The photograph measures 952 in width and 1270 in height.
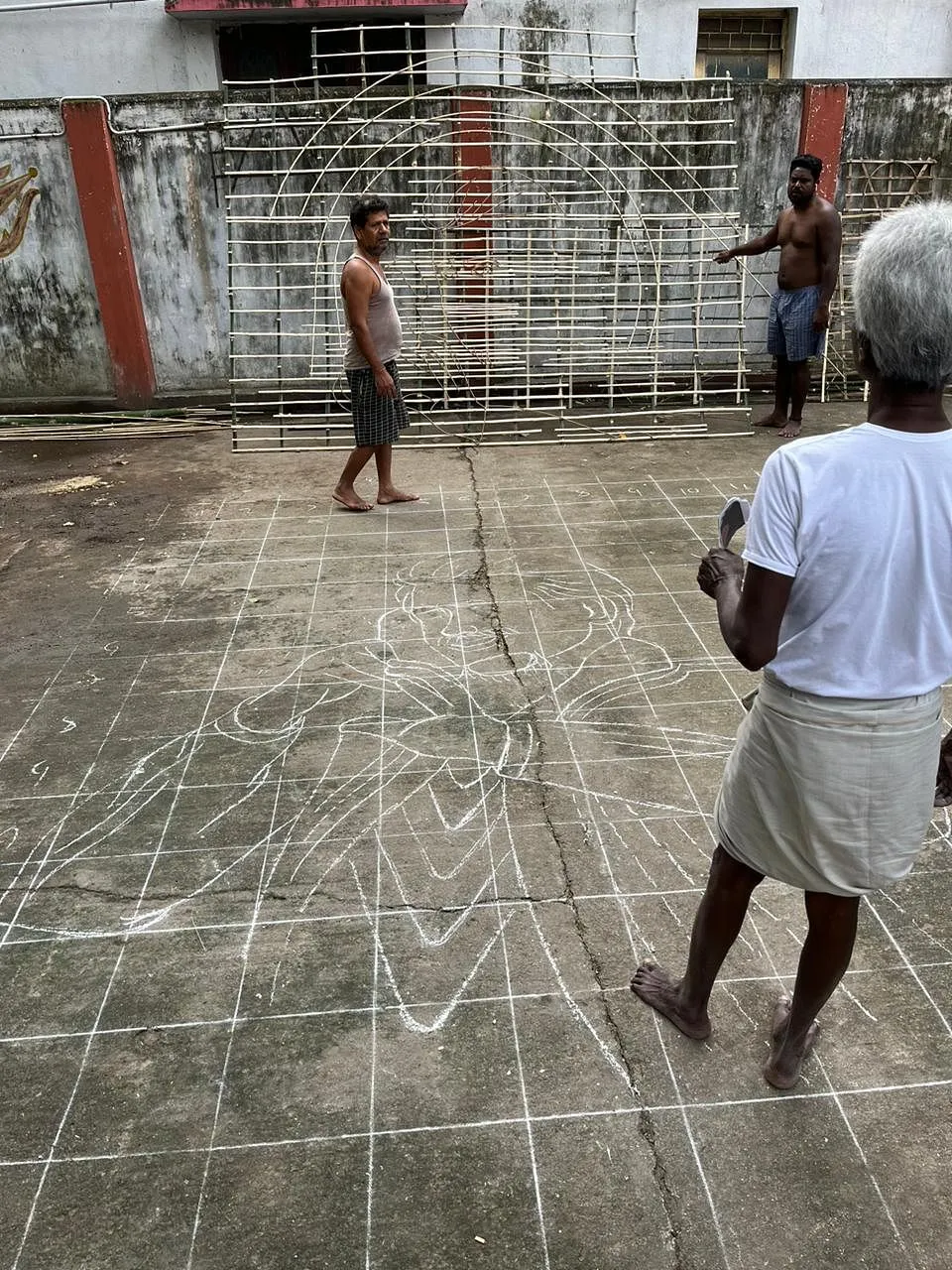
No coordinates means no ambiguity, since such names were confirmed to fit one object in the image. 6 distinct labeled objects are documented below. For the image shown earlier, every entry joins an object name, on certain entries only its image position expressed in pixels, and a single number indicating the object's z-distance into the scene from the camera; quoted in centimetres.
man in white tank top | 449
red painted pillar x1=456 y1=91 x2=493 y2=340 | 649
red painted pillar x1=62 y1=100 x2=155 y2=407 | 640
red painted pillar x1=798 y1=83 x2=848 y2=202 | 667
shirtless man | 551
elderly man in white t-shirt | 135
